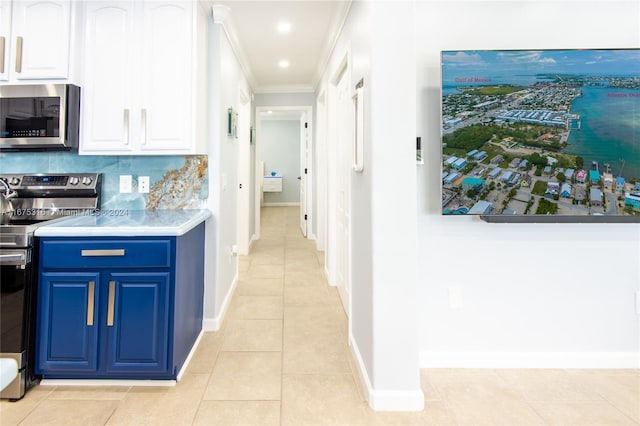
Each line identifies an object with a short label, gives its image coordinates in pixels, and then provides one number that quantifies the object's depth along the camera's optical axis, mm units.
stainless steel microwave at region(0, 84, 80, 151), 2166
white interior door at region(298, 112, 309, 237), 5766
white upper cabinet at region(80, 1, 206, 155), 2230
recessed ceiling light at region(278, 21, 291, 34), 3068
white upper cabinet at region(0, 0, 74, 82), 2146
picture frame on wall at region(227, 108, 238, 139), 3012
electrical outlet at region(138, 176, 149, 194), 2521
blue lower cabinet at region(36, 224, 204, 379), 1853
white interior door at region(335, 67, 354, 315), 2793
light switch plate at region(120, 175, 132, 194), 2500
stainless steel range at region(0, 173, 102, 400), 1770
